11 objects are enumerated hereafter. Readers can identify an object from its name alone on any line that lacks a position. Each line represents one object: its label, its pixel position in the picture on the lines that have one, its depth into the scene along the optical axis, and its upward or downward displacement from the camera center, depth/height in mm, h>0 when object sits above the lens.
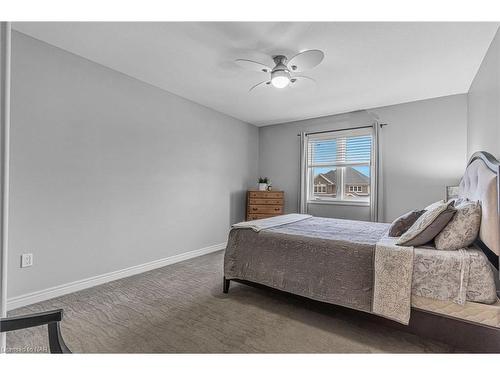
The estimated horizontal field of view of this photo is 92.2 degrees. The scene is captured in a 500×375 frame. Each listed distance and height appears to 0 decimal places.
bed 1414 -597
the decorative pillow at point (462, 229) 1546 -258
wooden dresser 4395 -307
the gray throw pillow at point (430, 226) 1604 -248
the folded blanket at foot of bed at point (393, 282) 1551 -615
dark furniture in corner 958 -557
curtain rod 3893 +1020
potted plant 4652 +80
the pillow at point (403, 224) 2057 -301
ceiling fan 2045 +1113
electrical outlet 2111 -674
